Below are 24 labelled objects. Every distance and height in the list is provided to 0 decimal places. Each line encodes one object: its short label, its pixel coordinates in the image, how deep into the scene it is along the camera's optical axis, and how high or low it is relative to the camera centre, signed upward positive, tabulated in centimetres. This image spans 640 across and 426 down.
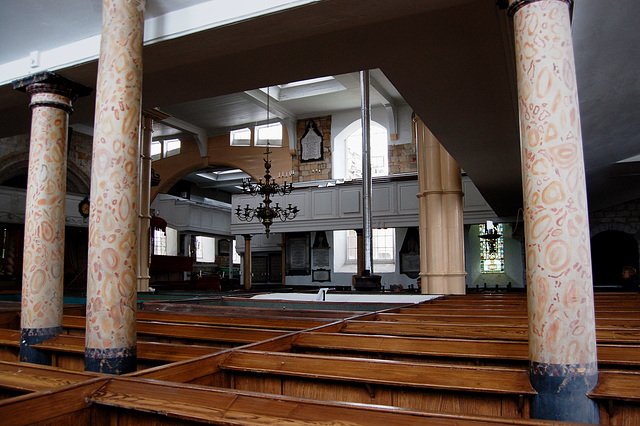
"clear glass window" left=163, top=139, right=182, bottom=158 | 1942 +427
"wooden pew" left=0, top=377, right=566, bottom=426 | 162 -51
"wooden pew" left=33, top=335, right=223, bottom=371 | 285 -57
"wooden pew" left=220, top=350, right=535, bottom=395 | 214 -53
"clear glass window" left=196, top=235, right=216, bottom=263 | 2489 +46
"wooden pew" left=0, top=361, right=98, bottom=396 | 217 -52
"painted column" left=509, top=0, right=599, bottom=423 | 203 +13
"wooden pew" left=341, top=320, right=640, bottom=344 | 313 -51
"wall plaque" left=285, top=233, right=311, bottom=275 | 1769 +10
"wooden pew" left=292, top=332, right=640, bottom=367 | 257 -52
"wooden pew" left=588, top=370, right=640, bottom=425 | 191 -55
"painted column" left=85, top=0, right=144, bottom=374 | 295 +35
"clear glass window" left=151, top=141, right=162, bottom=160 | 1948 +415
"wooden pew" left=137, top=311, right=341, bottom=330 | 399 -53
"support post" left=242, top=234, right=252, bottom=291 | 1574 -16
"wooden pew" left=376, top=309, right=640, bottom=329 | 368 -52
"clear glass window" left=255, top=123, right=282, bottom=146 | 1830 +443
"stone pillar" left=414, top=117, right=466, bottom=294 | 804 +50
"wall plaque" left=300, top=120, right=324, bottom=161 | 1742 +388
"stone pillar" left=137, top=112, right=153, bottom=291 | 1052 +108
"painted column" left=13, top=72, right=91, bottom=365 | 379 +35
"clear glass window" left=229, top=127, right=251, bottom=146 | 1859 +441
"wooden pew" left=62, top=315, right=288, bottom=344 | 343 -53
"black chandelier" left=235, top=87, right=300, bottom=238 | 1134 +112
